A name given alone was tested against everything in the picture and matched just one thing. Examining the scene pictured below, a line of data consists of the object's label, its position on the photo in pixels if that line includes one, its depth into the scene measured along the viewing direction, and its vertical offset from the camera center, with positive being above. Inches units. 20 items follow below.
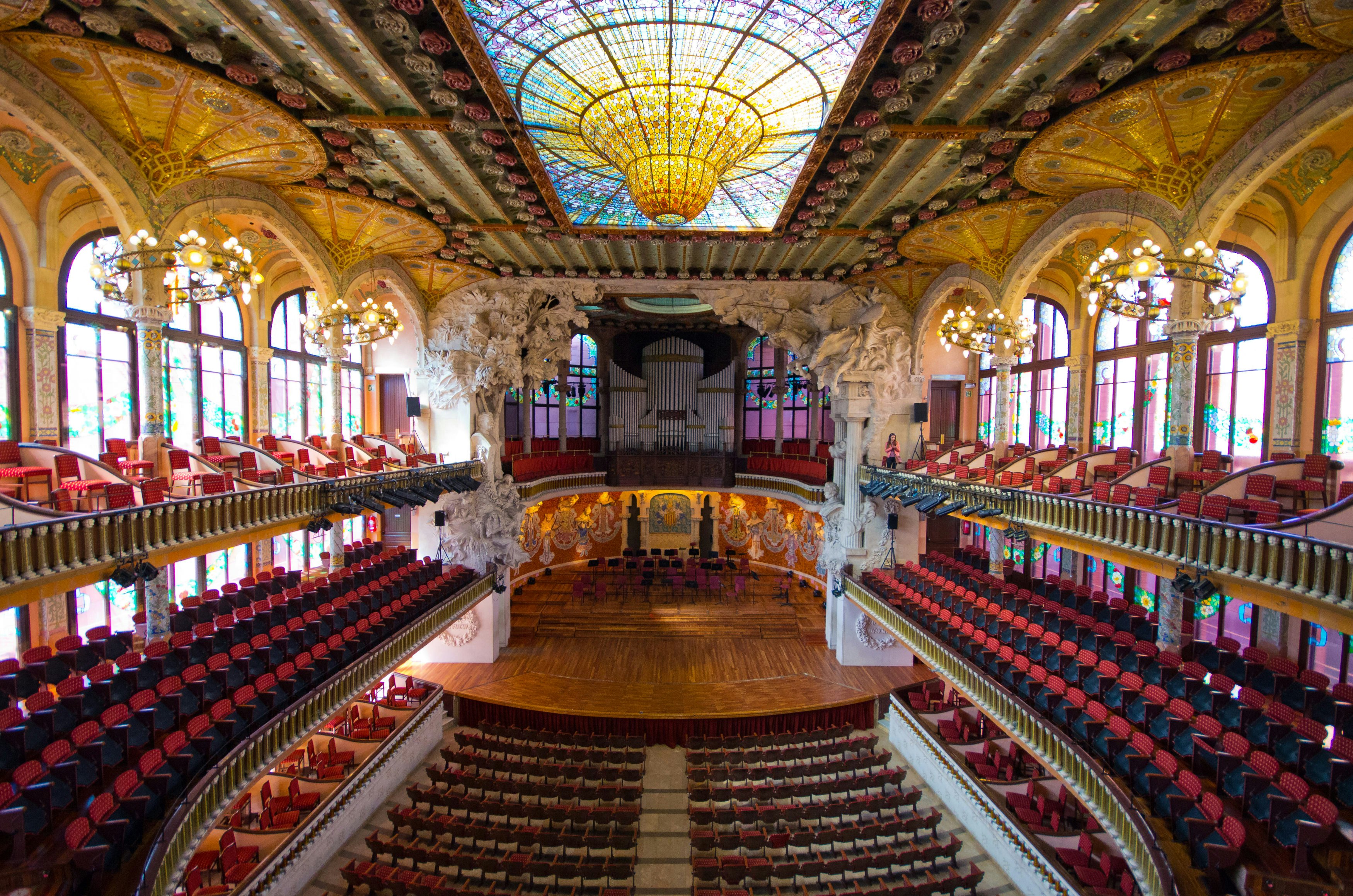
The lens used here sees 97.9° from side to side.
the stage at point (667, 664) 582.9 -271.3
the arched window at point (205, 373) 549.0 +43.3
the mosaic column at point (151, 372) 346.3 +26.5
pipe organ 997.2 +28.8
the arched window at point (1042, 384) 661.3 +50.2
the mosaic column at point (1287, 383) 407.5 +33.4
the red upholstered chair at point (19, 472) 309.0 -30.0
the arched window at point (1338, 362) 382.6 +45.5
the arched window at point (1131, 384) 538.3 +42.4
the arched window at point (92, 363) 445.1 +42.0
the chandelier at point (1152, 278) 286.5 +76.4
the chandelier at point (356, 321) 493.4 +83.4
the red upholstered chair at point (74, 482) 294.7 -34.9
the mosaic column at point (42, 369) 414.0 +32.9
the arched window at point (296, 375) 680.4 +52.5
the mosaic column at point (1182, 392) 357.7 +22.8
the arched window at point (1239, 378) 442.9 +41.1
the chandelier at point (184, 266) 274.4 +75.7
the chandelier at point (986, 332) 485.4 +79.6
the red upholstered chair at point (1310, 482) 322.3 -28.7
